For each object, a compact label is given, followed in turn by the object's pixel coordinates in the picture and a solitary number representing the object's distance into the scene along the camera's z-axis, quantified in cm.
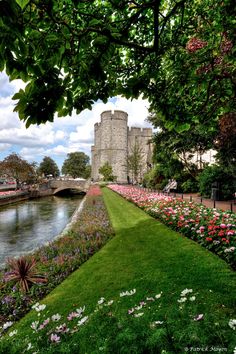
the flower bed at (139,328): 209
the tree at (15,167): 3559
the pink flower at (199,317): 232
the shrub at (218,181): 1369
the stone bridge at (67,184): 4659
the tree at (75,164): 7988
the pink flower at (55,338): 246
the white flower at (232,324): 214
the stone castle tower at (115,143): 5550
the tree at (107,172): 5047
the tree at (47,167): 8019
